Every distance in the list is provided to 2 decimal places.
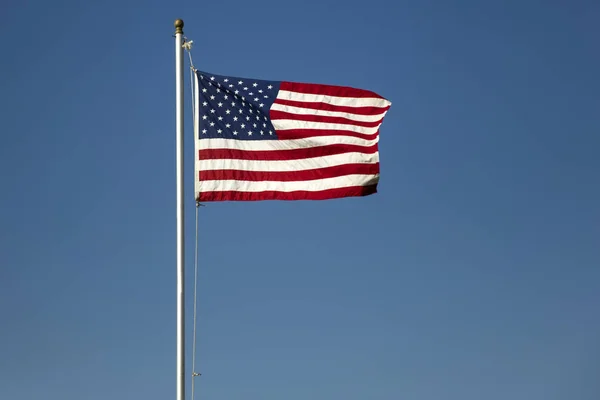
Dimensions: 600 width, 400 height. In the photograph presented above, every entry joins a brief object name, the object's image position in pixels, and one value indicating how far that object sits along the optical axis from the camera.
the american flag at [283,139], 26.72
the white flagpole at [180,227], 24.17
